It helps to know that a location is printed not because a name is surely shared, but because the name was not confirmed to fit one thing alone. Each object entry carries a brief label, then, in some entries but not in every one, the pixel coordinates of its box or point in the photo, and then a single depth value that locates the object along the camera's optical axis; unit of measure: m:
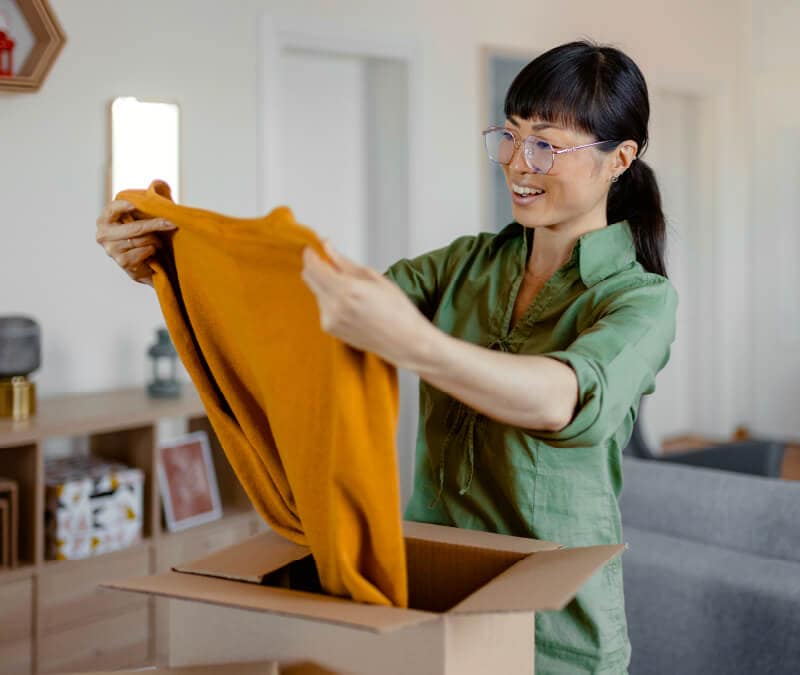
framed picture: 3.57
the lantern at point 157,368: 3.72
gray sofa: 2.21
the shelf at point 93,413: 3.10
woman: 1.37
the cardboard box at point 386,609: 1.00
